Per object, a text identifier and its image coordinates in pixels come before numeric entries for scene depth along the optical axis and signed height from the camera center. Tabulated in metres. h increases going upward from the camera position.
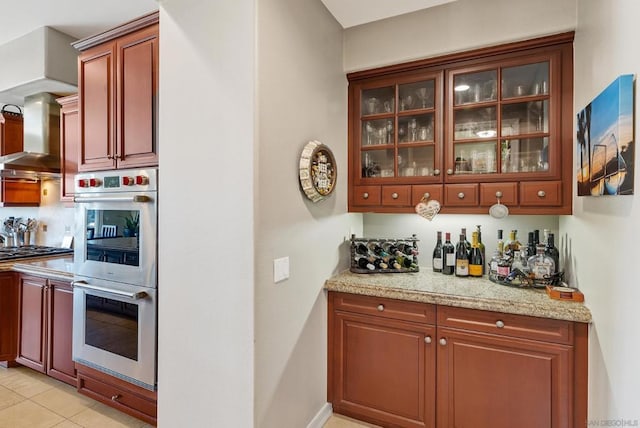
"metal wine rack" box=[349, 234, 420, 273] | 2.35 -0.29
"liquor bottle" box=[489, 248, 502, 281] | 2.07 -0.34
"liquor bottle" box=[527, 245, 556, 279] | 1.91 -0.31
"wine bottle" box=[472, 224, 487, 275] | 2.26 -0.25
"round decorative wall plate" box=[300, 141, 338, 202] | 1.84 +0.26
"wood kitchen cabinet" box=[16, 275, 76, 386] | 2.44 -0.91
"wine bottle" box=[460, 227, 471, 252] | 2.27 -0.20
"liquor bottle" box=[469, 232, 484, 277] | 2.24 -0.32
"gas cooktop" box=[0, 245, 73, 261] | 2.97 -0.40
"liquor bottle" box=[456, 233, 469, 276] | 2.24 -0.32
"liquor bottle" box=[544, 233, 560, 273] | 1.96 -0.23
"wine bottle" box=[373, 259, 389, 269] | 2.35 -0.37
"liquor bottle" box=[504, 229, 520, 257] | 2.07 -0.21
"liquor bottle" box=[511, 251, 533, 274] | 1.99 -0.31
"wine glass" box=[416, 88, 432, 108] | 2.25 +0.84
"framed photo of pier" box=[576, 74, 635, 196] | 1.07 +0.28
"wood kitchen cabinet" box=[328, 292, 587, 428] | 1.62 -0.87
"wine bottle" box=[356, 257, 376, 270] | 2.33 -0.36
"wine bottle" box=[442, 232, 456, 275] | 2.30 -0.31
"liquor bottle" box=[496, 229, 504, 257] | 2.16 -0.21
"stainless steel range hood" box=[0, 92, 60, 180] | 3.12 +0.78
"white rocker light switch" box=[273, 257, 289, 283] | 1.63 -0.29
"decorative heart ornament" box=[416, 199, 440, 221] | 2.15 +0.03
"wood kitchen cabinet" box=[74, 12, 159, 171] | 1.95 +0.76
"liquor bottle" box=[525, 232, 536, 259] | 2.04 -0.22
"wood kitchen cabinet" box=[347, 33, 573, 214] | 1.90 +0.56
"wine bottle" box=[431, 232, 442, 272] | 2.37 -0.31
